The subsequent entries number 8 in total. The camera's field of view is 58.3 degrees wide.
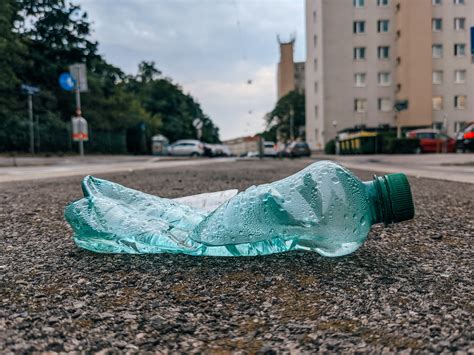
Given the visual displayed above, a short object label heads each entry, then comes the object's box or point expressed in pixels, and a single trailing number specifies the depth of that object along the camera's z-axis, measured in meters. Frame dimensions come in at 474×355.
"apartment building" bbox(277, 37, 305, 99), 75.19
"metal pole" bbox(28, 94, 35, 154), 18.61
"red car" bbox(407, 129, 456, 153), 22.09
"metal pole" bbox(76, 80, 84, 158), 14.65
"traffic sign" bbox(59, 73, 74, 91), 15.72
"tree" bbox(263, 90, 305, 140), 57.96
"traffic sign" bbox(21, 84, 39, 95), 15.56
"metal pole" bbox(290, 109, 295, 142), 56.44
